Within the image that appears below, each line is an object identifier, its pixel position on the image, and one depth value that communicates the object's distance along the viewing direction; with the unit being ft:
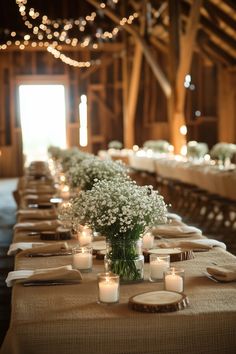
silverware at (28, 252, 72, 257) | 10.77
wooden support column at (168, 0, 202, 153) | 37.14
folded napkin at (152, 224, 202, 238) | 12.35
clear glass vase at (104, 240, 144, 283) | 8.91
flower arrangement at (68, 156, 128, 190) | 16.26
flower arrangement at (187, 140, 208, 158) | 38.22
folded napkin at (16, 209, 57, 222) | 15.60
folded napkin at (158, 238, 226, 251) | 10.86
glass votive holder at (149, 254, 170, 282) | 8.89
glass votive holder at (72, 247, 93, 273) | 9.66
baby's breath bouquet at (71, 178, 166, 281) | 8.71
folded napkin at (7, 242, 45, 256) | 11.21
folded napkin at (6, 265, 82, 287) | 8.77
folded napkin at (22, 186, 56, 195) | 22.33
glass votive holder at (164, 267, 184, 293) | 8.22
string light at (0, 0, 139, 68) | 52.73
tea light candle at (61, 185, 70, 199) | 19.48
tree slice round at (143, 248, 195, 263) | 10.12
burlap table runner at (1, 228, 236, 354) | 7.09
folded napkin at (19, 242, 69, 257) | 10.79
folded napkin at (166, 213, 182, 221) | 14.55
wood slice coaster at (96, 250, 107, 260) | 10.55
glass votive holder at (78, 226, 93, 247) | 11.34
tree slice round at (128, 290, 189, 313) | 7.42
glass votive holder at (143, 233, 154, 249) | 11.16
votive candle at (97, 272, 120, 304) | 7.79
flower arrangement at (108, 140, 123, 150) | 55.38
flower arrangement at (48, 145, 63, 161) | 37.86
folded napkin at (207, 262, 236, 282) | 8.62
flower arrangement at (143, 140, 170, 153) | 47.53
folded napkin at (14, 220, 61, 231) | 13.73
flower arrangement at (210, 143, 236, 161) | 32.48
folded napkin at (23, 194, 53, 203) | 19.58
